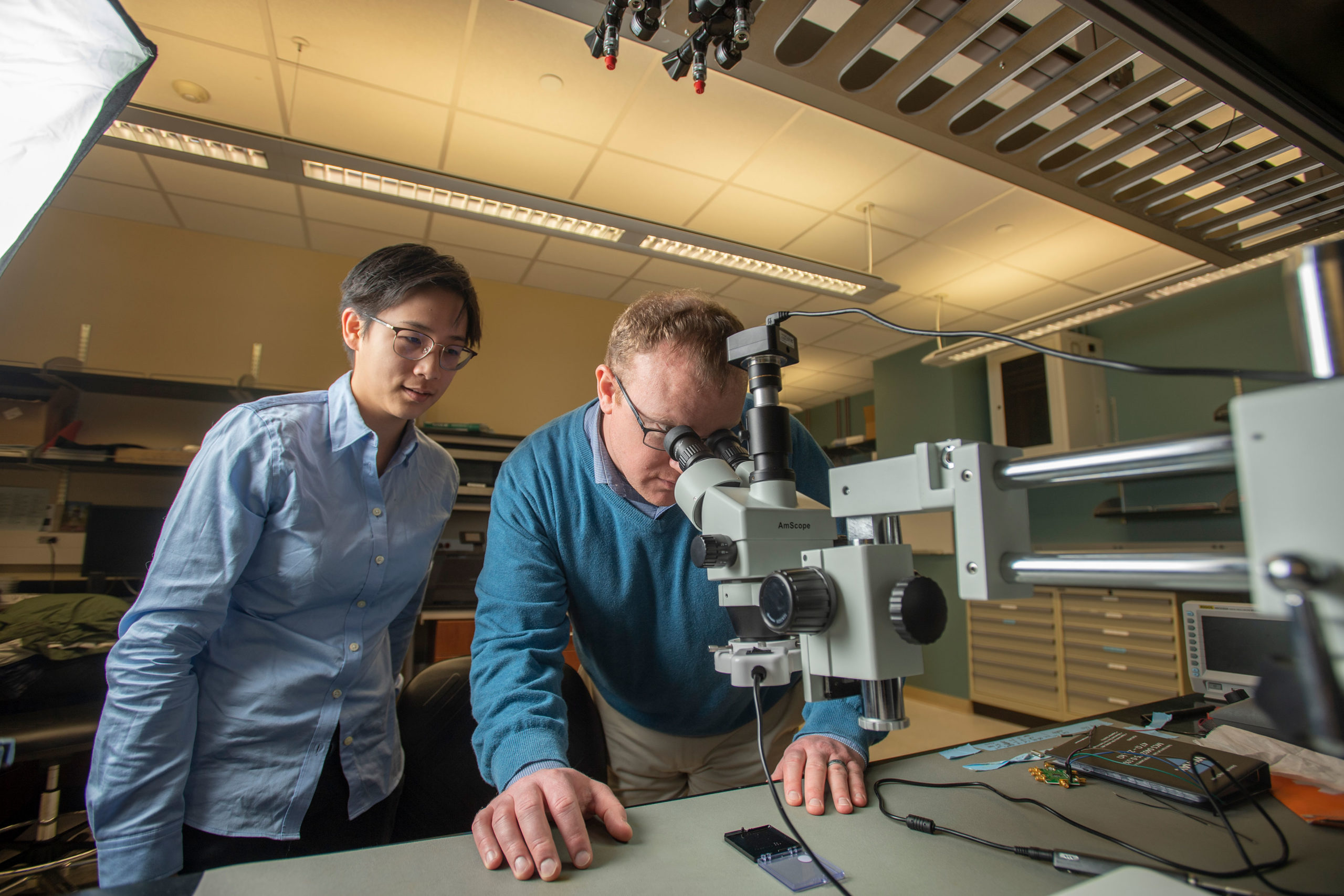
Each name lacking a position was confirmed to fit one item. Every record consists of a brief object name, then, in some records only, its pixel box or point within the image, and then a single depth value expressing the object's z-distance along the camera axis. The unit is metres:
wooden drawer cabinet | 3.52
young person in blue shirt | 0.89
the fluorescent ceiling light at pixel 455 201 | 2.59
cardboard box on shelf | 3.02
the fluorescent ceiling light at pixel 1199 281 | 3.32
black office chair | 1.09
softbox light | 0.65
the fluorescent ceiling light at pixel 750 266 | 3.18
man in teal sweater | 0.88
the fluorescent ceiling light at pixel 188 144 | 2.41
